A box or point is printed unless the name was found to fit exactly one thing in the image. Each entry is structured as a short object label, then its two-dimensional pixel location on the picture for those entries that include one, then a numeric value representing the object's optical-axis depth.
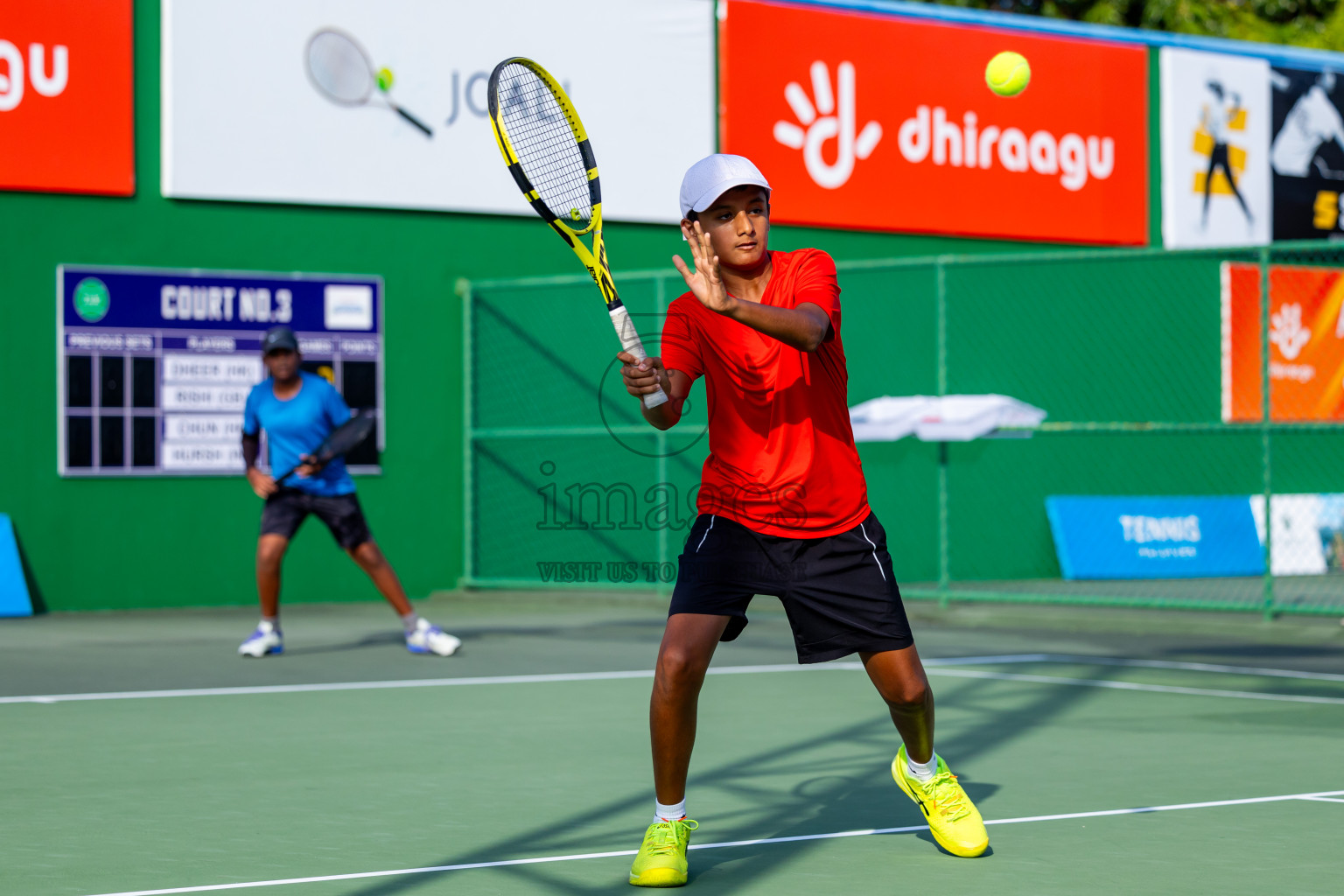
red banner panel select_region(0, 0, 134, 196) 14.95
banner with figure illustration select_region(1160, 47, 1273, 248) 20.34
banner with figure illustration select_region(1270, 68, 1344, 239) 21.06
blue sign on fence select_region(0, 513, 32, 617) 14.86
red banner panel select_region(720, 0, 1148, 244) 18.30
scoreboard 15.26
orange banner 19.94
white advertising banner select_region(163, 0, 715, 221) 15.77
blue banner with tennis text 18.31
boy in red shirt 5.21
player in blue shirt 11.16
